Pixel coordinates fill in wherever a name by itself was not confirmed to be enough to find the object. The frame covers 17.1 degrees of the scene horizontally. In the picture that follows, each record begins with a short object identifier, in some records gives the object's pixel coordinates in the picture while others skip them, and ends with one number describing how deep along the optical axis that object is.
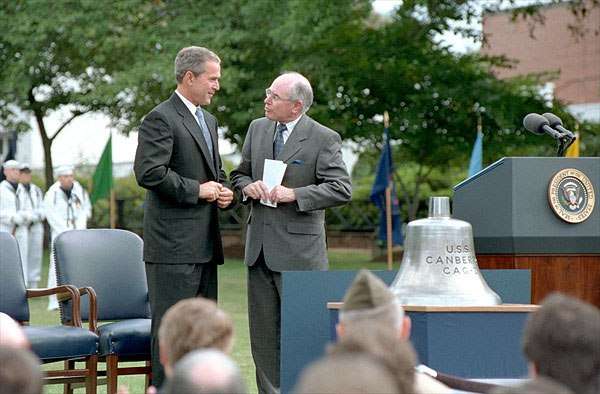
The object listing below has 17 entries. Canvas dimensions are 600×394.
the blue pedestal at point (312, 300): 8.73
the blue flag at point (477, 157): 31.99
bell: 8.19
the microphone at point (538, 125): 9.41
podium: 8.97
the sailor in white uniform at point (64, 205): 25.81
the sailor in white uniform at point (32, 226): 28.90
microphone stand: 9.28
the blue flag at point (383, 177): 32.93
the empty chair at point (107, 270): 12.08
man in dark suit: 10.44
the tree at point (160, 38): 36.78
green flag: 30.50
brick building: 52.16
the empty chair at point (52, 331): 10.46
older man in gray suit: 10.54
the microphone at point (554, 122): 9.49
